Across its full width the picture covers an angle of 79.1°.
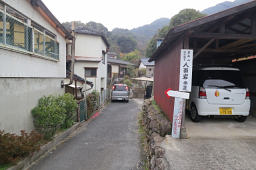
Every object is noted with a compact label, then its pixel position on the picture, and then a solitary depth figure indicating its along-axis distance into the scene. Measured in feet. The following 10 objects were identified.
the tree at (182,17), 108.64
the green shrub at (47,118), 18.71
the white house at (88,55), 50.27
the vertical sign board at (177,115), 13.52
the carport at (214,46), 12.54
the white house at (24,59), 14.34
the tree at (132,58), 141.02
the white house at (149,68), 102.68
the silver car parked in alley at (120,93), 61.93
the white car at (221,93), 15.56
